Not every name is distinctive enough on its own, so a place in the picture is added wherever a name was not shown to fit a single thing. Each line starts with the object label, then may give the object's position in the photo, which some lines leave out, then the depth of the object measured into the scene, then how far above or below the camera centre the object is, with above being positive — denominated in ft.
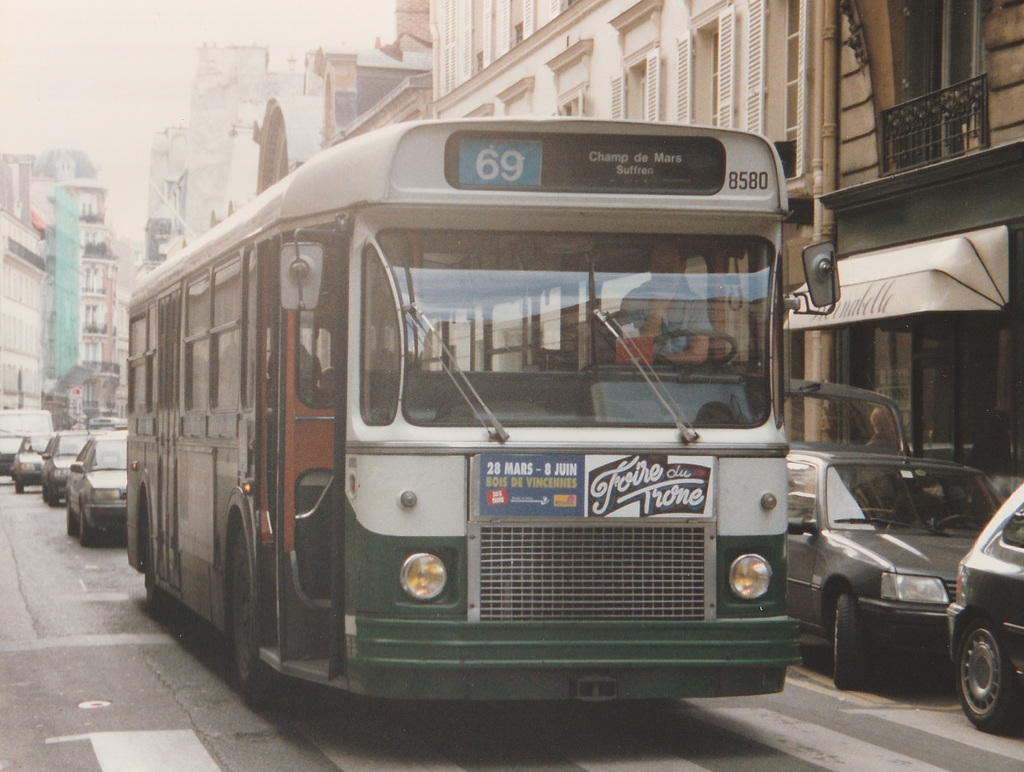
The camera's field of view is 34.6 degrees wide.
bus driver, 25.03 +1.60
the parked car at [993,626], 27.86 -3.61
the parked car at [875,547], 32.91 -2.73
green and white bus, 24.29 +0.09
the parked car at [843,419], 42.47 -0.04
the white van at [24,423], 176.06 -1.16
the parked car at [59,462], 110.32 -3.38
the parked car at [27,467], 139.23 -4.63
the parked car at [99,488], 73.51 -3.44
